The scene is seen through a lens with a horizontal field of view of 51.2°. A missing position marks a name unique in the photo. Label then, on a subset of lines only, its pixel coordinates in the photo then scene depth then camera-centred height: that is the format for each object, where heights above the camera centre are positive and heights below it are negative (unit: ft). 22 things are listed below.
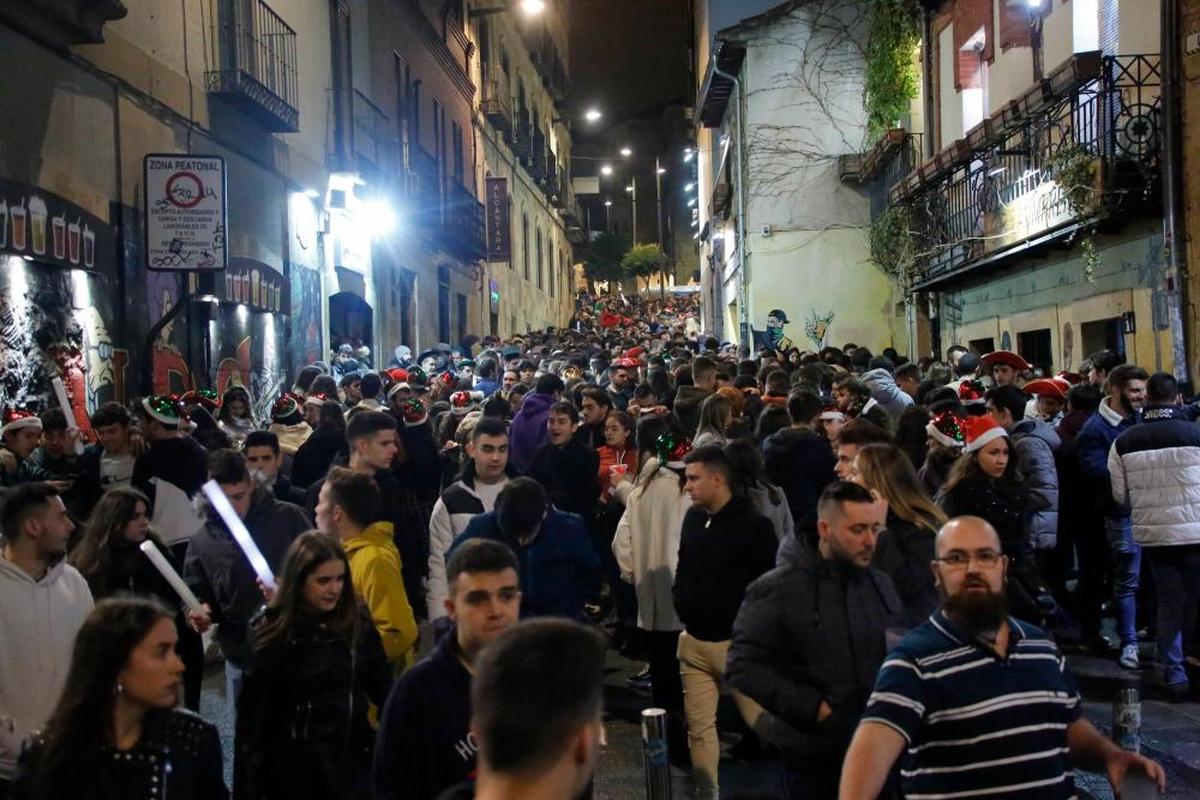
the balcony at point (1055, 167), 38.42 +8.30
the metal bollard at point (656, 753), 13.78 -3.83
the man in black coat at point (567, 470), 27.27 -1.27
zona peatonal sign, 40.16 +6.88
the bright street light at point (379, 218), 74.38 +12.15
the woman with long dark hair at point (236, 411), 37.32 +0.30
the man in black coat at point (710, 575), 18.74 -2.52
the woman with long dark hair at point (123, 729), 10.09 -2.52
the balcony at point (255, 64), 48.88 +14.98
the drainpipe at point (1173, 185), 36.17 +6.04
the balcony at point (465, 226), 98.33 +15.53
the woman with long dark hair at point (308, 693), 13.23 -2.94
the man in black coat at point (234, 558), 18.12 -2.02
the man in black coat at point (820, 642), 13.19 -2.55
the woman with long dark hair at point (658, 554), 21.85 -2.56
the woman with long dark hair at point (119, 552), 18.17 -1.86
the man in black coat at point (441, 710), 10.59 -2.53
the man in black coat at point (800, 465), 25.27 -1.22
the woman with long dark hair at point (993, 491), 20.01 -1.49
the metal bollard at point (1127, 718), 12.25 -3.17
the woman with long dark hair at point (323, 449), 29.43 -0.71
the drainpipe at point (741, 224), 84.89 +12.61
